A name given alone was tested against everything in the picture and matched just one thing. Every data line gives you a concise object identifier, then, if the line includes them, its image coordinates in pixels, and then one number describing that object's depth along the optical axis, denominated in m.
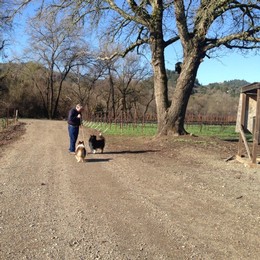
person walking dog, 13.73
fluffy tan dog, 11.83
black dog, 13.98
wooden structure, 13.04
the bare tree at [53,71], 58.53
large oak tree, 17.23
